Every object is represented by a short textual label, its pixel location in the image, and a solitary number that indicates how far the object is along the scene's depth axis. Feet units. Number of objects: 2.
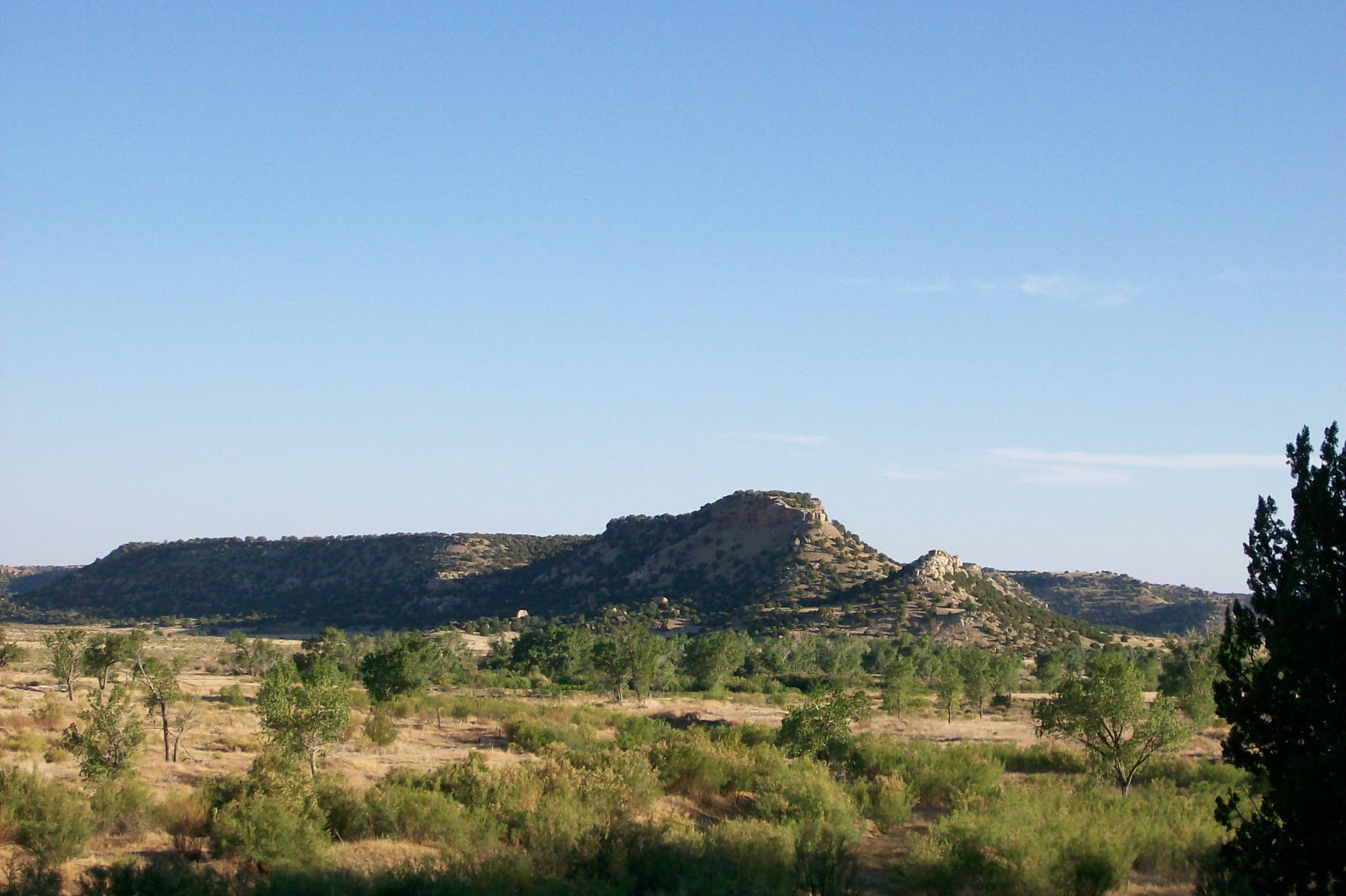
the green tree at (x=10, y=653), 176.86
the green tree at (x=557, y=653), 208.33
